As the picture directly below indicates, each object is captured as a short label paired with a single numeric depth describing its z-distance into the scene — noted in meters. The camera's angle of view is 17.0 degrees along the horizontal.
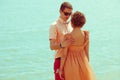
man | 3.38
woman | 3.34
